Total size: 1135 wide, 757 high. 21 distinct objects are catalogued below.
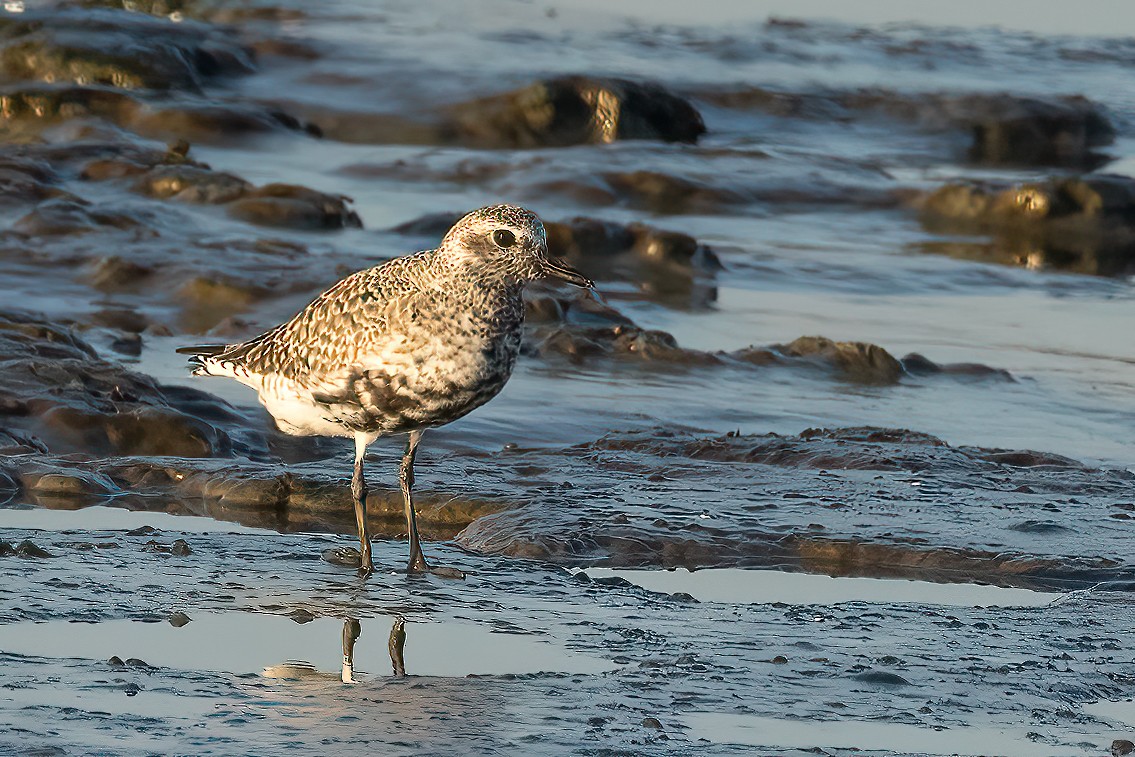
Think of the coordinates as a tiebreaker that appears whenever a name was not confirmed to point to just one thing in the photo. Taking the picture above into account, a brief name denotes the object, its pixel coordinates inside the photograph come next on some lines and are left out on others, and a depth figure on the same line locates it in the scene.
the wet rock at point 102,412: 8.51
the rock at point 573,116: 18.66
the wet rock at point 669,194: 16.19
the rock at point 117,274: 11.97
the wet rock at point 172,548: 6.80
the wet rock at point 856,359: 10.79
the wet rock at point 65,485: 7.64
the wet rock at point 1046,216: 15.63
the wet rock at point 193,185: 14.26
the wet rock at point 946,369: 10.93
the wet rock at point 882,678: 5.64
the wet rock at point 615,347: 10.80
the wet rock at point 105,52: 18.81
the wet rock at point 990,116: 19.92
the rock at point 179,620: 5.92
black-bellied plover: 6.53
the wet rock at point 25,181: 13.84
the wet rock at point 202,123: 17.53
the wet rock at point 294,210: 14.02
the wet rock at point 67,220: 12.95
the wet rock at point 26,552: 6.56
